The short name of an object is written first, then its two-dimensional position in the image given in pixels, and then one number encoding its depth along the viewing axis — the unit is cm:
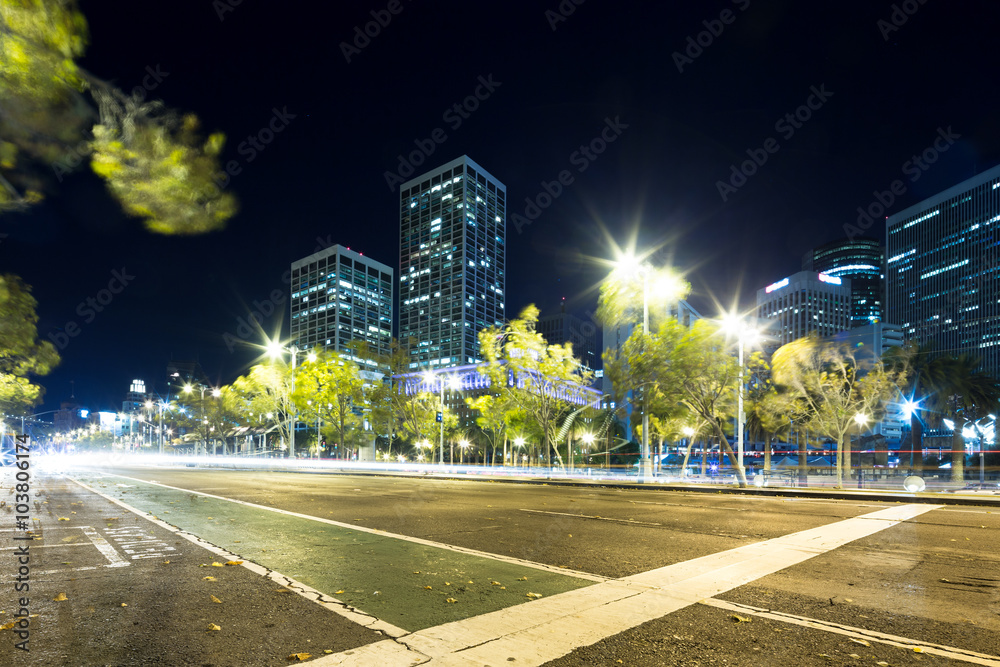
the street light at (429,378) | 4129
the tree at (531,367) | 3559
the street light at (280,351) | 4686
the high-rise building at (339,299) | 16750
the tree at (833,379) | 2876
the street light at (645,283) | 2830
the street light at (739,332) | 2591
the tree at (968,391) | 3756
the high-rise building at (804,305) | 17875
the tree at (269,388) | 5996
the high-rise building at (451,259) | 15562
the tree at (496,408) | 3988
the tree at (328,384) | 5316
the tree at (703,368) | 2628
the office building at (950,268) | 13250
